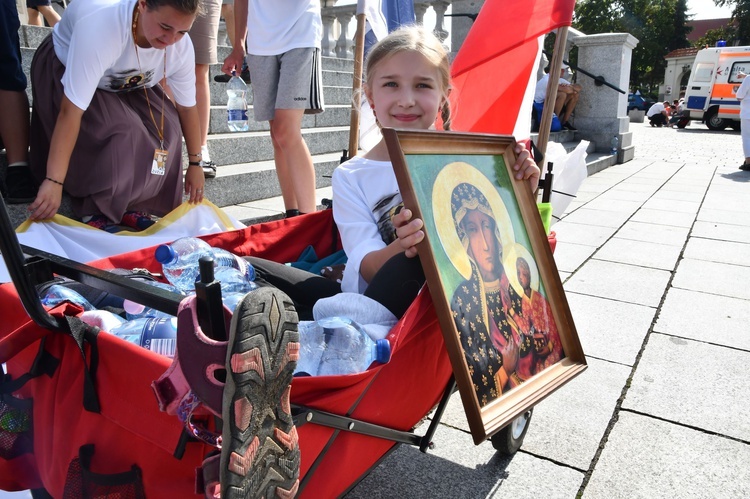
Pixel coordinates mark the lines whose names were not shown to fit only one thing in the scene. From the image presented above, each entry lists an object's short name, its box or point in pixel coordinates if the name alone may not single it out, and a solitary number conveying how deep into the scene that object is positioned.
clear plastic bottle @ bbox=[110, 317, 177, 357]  1.43
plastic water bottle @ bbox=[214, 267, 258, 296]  2.01
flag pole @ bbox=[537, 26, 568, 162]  2.54
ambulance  20.70
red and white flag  2.85
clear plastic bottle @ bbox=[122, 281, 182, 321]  1.75
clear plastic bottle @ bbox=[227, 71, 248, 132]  4.71
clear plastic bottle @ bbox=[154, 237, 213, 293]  2.05
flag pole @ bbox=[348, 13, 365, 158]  3.21
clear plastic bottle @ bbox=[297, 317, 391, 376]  1.44
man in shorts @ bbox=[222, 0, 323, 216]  3.40
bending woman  2.62
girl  2.03
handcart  1.17
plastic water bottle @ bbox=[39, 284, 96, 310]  1.63
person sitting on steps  9.54
